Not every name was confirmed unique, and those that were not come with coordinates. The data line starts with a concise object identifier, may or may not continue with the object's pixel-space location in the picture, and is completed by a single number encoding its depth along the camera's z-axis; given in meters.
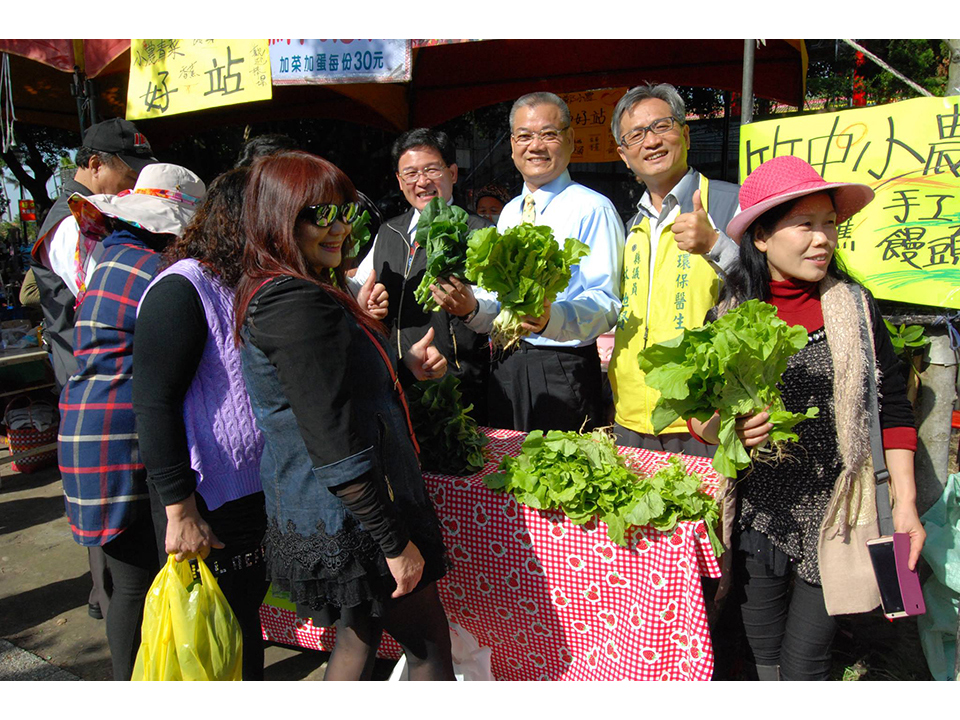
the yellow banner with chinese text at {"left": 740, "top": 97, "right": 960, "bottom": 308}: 2.58
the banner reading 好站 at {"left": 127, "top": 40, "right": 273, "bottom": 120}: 4.02
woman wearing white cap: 2.09
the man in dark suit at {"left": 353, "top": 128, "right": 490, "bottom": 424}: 3.16
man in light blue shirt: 2.61
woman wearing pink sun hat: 1.94
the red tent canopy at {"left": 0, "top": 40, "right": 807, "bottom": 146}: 5.30
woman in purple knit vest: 1.80
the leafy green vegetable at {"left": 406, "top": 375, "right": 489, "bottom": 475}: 2.48
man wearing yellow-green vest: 2.49
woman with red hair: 1.63
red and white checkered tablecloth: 2.07
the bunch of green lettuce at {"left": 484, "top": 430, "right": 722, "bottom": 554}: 2.04
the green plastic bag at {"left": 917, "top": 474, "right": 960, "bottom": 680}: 2.48
